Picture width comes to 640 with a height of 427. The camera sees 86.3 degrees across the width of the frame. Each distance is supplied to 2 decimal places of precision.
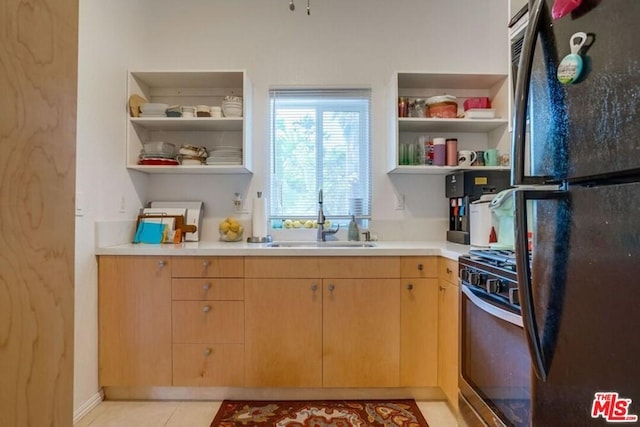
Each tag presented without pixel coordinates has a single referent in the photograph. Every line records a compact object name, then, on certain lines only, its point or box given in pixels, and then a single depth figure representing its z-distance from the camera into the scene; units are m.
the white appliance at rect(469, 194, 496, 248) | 1.95
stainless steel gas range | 1.02
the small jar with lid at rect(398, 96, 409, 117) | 2.40
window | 2.63
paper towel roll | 2.49
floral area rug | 1.80
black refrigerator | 0.56
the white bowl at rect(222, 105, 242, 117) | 2.37
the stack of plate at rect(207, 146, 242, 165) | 2.41
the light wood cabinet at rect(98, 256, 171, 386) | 1.96
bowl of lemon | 2.44
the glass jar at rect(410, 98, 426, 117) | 2.46
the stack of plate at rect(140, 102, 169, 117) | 2.35
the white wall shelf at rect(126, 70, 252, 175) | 2.34
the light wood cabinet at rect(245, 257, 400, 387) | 1.95
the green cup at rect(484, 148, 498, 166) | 2.38
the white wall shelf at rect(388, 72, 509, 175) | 2.36
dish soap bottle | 2.53
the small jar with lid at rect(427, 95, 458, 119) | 2.37
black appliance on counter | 2.25
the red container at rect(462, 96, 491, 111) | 2.46
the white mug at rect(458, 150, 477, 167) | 2.34
